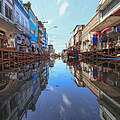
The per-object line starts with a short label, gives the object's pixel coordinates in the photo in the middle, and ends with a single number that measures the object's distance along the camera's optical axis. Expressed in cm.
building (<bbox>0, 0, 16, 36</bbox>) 774
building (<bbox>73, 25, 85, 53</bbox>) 2812
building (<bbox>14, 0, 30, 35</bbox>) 1150
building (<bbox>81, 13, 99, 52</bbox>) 1538
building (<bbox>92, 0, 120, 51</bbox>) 868
